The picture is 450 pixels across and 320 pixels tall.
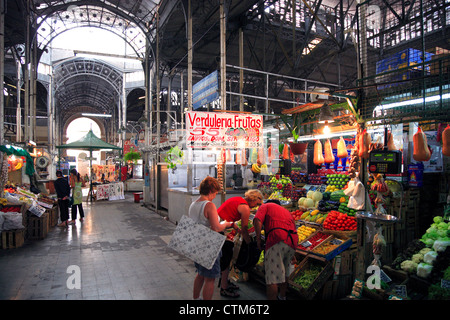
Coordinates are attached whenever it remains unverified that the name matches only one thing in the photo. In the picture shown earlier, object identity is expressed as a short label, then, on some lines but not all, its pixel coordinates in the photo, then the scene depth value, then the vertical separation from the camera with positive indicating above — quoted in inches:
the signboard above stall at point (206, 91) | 282.7 +75.5
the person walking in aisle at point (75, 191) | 382.3 -35.5
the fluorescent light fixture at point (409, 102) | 142.2 +29.7
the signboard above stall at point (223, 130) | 240.4 +27.9
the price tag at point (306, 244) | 172.4 -50.1
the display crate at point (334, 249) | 157.9 -50.2
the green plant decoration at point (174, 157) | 361.3 +7.7
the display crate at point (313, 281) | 153.9 -65.7
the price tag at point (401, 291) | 149.9 -69.5
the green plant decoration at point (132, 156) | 725.9 +19.9
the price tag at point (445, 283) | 136.5 -59.8
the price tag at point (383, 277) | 158.7 -65.0
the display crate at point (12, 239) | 260.2 -66.6
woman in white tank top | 134.9 -26.8
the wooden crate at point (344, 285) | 164.2 -72.1
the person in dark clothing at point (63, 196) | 356.6 -39.3
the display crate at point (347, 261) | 163.3 -58.3
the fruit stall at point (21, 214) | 262.2 -48.5
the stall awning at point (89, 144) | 575.9 +41.9
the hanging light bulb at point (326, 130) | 214.9 +23.1
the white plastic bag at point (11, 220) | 260.4 -49.5
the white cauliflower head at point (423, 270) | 154.3 -60.0
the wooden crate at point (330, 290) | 158.1 -71.9
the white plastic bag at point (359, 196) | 158.2 -20.0
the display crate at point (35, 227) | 296.8 -63.9
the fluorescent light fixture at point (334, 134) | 233.9 +21.8
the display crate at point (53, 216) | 344.5 -63.5
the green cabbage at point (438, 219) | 185.3 -39.3
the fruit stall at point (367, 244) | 151.8 -50.6
